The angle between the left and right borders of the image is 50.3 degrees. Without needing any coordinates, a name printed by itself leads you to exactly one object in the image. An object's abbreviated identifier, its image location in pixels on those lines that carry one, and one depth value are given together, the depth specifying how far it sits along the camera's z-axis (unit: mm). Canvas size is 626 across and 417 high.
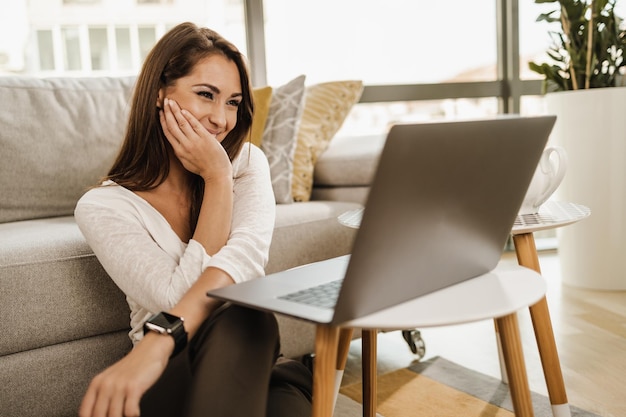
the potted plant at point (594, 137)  2602
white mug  1425
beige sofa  1421
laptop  705
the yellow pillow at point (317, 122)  2162
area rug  1619
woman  914
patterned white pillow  2066
